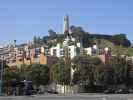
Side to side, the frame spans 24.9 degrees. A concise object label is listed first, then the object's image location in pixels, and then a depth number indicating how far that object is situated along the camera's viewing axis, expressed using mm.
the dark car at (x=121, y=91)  72468
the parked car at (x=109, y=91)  73056
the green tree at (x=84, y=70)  77078
